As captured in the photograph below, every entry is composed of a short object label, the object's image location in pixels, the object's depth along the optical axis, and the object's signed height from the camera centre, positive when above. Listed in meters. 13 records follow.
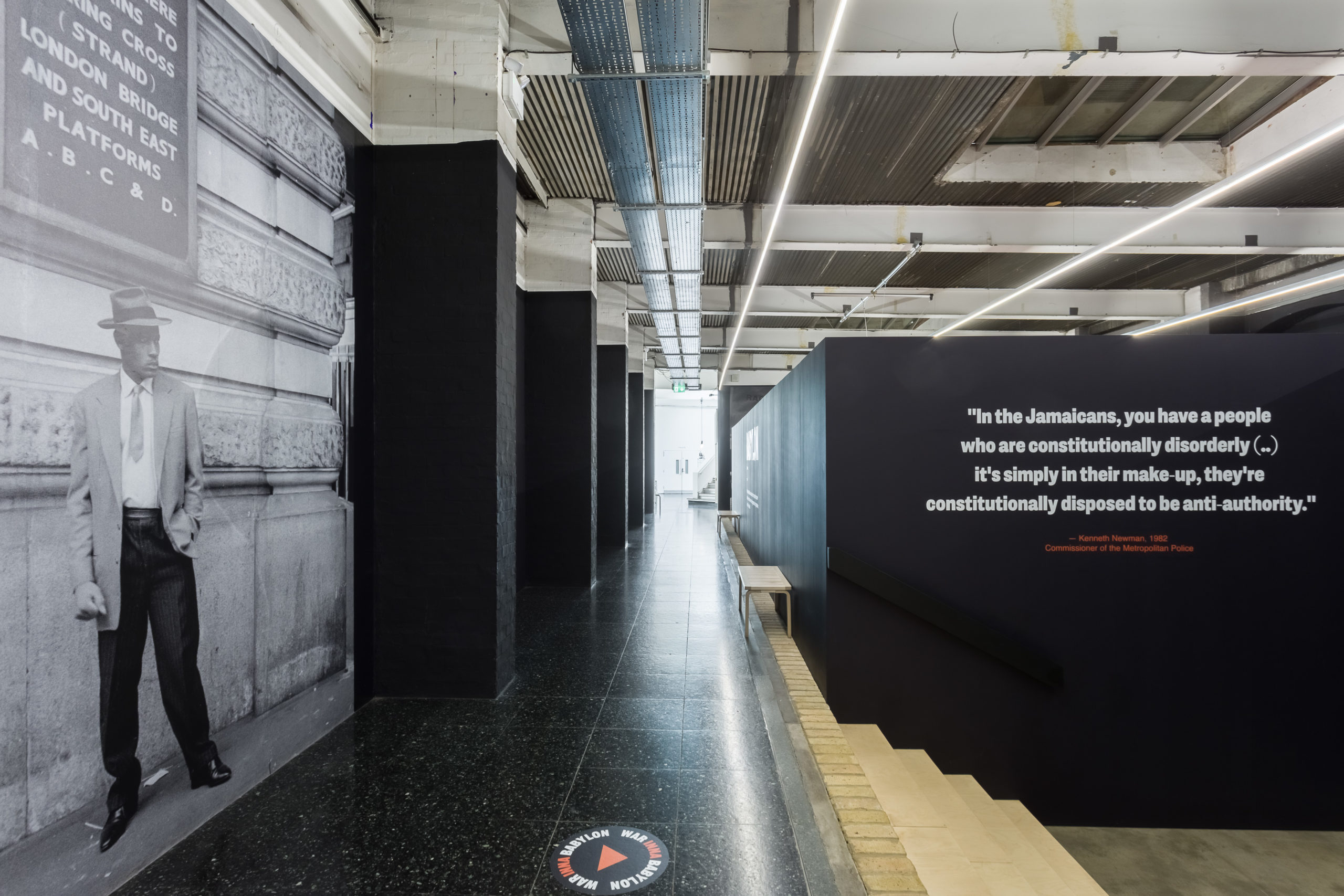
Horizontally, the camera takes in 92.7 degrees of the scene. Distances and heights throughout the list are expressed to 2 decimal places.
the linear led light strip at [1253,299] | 7.06 +1.99
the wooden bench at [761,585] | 5.32 -1.04
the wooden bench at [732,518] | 11.46 -1.09
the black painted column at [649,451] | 15.82 +0.28
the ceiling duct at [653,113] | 3.53 +2.41
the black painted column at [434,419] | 3.85 +0.26
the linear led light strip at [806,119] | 3.20 +2.18
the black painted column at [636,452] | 12.94 +0.20
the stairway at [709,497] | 21.39 -1.19
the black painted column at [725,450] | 18.12 +0.34
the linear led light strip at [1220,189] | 3.95 +2.08
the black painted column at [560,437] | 7.25 +0.28
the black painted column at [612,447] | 10.44 +0.25
